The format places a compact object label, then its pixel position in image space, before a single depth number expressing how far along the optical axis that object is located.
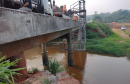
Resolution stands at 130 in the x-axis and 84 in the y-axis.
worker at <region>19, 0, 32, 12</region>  3.55
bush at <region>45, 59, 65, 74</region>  4.86
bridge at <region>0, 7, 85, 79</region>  1.96
